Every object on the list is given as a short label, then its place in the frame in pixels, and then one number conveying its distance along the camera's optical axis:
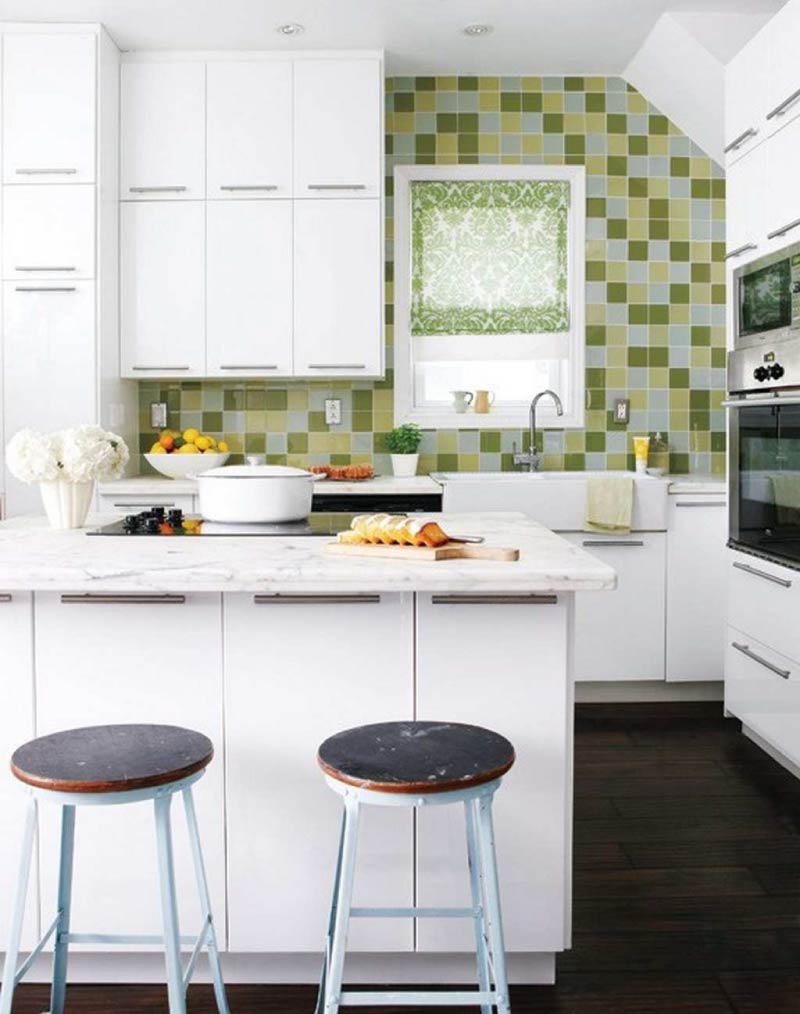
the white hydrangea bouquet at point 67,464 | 2.48
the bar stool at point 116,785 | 1.66
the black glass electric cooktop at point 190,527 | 2.51
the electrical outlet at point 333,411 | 4.95
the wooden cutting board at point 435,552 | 2.05
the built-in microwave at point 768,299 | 3.26
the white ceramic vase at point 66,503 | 2.58
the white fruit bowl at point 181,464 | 4.57
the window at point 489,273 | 4.95
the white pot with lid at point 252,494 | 2.62
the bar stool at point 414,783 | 1.62
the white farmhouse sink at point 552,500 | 4.31
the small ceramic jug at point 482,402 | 4.98
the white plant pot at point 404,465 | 4.81
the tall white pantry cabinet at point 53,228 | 4.31
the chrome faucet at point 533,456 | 4.83
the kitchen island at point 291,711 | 2.12
